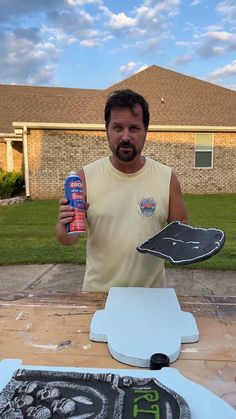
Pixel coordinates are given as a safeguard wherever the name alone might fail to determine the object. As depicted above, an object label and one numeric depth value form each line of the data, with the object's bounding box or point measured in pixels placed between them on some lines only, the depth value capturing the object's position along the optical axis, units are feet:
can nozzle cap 3.69
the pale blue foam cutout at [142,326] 3.95
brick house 40.60
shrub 39.45
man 6.31
